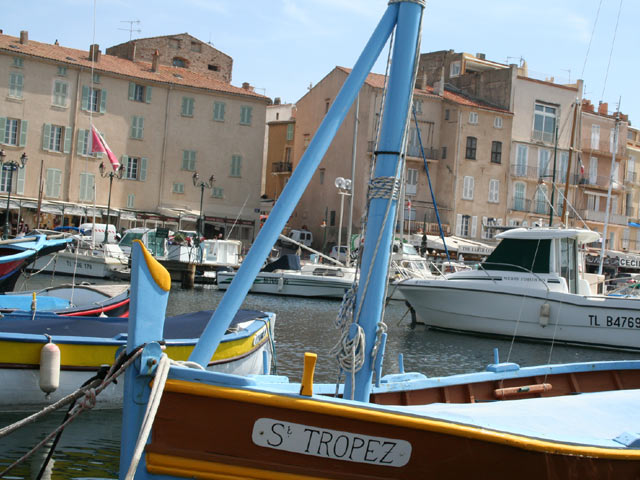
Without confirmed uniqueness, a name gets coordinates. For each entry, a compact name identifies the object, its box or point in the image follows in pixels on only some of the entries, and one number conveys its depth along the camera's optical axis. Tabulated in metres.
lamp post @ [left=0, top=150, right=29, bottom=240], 30.57
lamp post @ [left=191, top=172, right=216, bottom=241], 42.99
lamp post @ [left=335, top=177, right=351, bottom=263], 33.38
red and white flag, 32.00
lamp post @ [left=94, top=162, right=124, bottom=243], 38.22
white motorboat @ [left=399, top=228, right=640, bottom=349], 21.14
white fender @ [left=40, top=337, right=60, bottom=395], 9.50
